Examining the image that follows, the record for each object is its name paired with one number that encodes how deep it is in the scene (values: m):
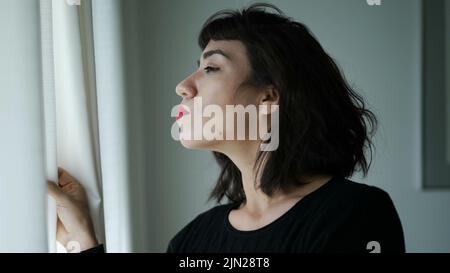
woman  1.40
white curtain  1.30
